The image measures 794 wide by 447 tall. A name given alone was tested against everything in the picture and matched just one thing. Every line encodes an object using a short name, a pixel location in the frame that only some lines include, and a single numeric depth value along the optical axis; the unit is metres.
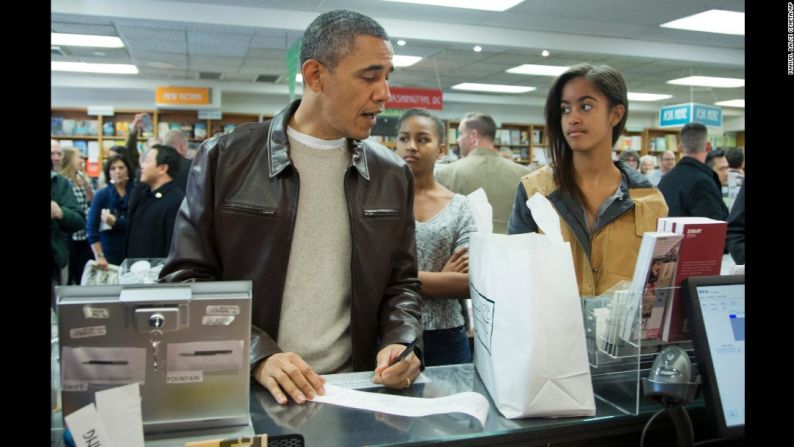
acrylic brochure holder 1.20
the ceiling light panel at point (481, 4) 6.18
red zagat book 1.23
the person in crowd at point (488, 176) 3.82
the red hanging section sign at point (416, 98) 8.55
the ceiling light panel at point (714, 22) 6.61
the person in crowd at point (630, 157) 8.42
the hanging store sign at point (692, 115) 9.73
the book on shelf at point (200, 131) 12.15
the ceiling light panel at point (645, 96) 12.95
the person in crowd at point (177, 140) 5.50
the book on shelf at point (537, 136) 14.70
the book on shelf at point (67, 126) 11.59
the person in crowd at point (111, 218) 4.53
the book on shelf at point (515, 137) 14.47
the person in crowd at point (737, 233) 2.70
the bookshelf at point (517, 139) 14.35
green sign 5.67
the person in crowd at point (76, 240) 5.40
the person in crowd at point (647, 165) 9.65
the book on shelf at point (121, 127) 11.84
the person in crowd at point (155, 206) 3.67
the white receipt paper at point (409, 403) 1.12
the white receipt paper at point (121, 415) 0.87
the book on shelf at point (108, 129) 11.83
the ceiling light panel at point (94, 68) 9.85
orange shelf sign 10.99
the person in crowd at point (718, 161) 6.80
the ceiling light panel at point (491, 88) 11.95
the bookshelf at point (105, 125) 11.64
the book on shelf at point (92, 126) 11.80
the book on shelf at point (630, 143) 15.11
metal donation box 0.90
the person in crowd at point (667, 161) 9.30
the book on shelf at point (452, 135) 13.58
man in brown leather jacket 1.48
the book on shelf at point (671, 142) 15.64
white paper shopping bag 1.06
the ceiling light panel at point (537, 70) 9.74
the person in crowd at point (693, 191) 3.92
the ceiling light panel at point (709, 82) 10.63
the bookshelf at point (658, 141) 15.52
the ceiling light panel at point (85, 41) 7.79
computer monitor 1.14
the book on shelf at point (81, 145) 11.70
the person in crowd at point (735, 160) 7.26
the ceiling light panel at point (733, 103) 13.55
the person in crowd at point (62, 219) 4.35
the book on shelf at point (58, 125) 11.51
